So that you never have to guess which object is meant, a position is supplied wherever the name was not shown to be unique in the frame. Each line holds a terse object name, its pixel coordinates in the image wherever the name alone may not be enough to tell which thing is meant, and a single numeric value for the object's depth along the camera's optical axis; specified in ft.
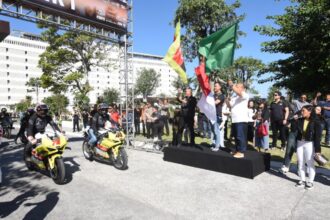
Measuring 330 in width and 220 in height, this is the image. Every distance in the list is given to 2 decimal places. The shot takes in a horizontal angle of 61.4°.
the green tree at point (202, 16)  58.34
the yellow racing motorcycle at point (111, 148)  25.32
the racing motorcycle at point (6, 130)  51.85
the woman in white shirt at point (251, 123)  34.19
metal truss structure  33.74
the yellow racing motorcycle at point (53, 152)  20.94
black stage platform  21.77
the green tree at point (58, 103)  168.04
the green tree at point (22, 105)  219.43
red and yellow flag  29.40
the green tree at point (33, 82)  193.18
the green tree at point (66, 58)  96.73
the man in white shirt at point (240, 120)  22.67
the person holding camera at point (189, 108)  28.32
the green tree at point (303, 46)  42.11
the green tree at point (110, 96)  195.21
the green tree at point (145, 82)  215.12
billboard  30.86
